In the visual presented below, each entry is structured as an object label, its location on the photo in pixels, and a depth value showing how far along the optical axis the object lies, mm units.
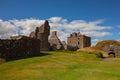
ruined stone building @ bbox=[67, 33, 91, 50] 46884
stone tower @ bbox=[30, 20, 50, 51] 29928
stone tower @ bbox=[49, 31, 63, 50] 37821
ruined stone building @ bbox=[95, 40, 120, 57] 26019
